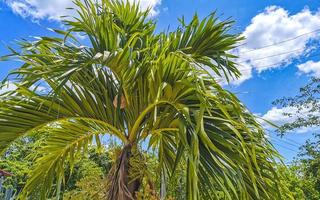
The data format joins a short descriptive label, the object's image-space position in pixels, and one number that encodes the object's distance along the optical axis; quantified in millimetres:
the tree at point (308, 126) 4383
